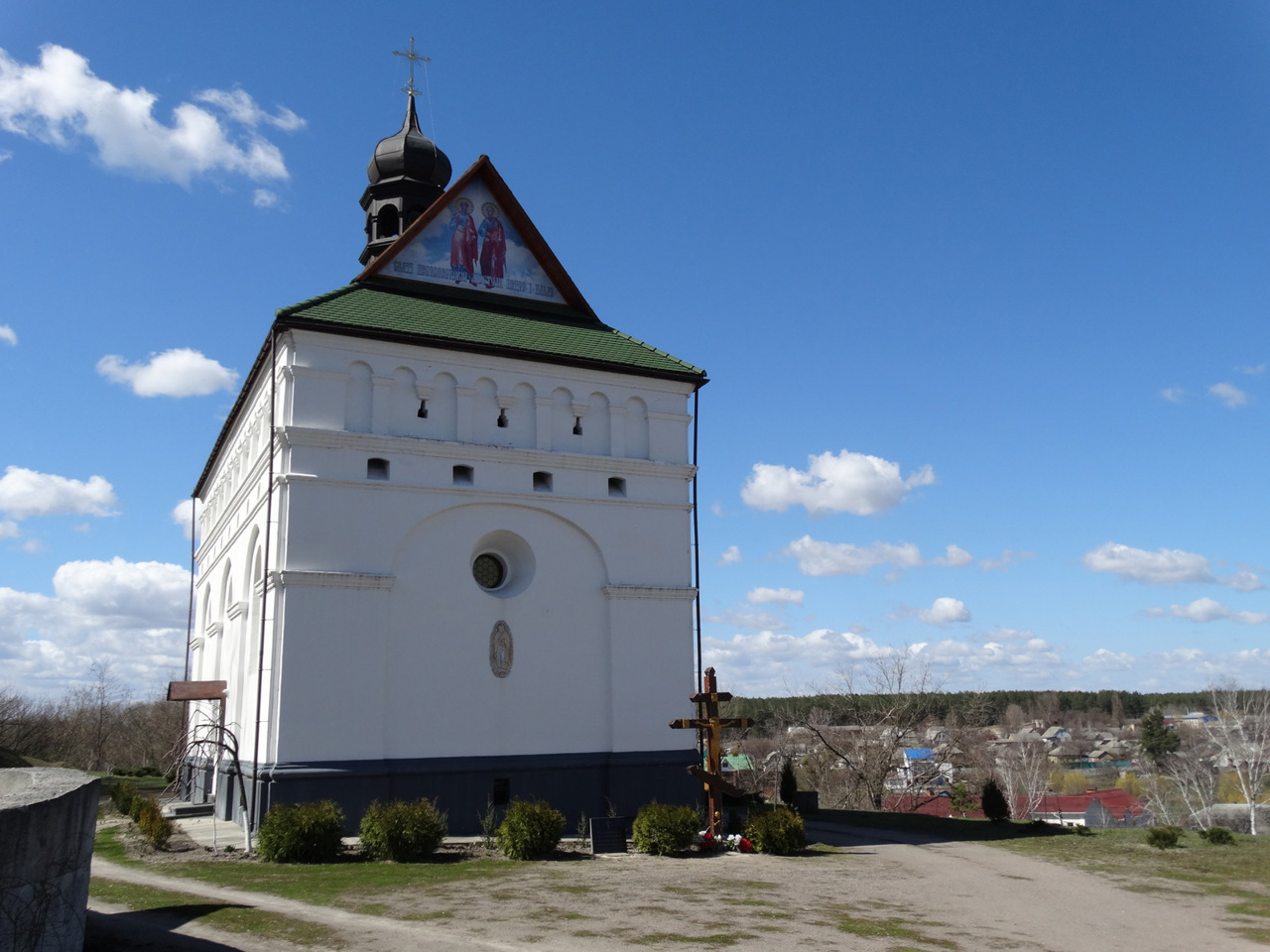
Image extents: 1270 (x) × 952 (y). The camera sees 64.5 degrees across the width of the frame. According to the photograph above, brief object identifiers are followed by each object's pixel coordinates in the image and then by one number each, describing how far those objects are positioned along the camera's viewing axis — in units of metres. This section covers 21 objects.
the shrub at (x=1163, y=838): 19.05
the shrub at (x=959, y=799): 35.72
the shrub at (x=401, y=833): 16.17
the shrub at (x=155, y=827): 17.86
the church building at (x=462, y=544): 19.55
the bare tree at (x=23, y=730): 53.59
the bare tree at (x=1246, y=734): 46.79
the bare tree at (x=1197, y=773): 48.31
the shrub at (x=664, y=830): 17.19
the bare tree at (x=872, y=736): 35.53
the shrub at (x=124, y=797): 23.91
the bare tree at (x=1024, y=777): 58.56
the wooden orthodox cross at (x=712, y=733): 18.55
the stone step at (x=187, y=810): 23.33
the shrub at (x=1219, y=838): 19.47
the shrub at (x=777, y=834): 17.61
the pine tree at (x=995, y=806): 23.42
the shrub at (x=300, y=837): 16.14
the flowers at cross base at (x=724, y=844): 17.73
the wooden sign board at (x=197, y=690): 22.77
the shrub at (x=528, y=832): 16.64
